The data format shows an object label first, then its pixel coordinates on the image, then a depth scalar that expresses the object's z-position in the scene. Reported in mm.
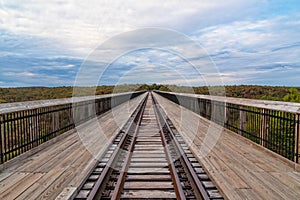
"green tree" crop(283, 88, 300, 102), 18647
